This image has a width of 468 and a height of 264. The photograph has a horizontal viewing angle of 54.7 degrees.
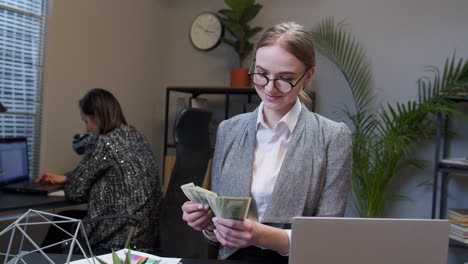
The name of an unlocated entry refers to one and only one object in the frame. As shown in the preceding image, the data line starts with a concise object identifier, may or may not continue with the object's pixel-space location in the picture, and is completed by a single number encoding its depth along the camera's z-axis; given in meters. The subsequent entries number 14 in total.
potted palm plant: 3.26
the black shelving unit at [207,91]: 3.83
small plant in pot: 3.74
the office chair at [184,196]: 1.99
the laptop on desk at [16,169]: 2.45
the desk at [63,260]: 1.21
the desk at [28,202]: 2.08
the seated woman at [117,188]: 2.33
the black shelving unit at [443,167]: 3.02
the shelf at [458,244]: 2.85
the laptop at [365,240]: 0.85
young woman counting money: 1.25
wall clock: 4.19
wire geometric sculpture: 0.80
